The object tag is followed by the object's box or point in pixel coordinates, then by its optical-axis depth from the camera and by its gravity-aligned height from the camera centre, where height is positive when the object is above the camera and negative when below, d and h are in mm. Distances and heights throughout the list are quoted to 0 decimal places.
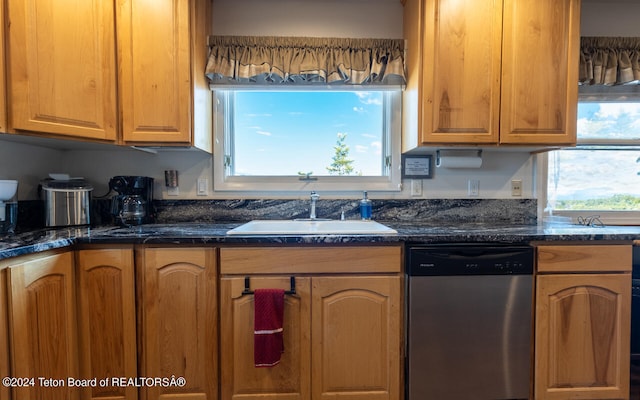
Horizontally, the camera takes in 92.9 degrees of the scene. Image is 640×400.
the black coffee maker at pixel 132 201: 1690 -69
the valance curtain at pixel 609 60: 1854 +800
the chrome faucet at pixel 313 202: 1908 -81
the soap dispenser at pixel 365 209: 1939 -125
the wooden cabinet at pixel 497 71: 1614 +636
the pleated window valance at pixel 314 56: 1843 +809
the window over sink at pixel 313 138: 2053 +355
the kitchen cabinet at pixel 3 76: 1252 +464
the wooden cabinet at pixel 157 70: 1570 +620
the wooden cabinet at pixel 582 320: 1473 -636
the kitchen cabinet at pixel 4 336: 1101 -544
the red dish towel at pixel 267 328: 1376 -628
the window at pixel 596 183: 2080 +50
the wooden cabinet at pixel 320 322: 1429 -633
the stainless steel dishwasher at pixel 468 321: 1417 -618
